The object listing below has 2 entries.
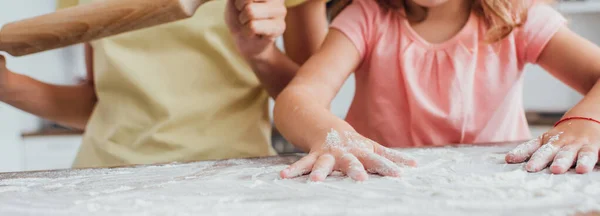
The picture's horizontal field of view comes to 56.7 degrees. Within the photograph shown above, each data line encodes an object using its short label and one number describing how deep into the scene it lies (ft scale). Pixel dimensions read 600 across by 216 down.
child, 2.80
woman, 3.07
